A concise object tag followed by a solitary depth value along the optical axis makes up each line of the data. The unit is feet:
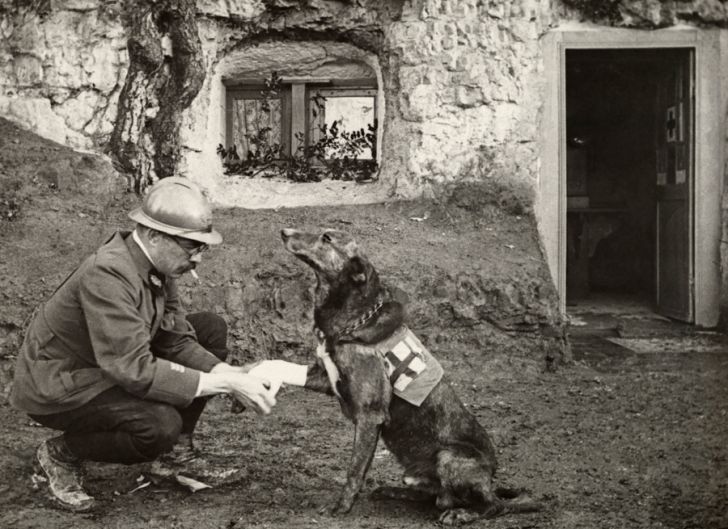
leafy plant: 29.45
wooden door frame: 27.25
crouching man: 11.16
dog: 11.87
